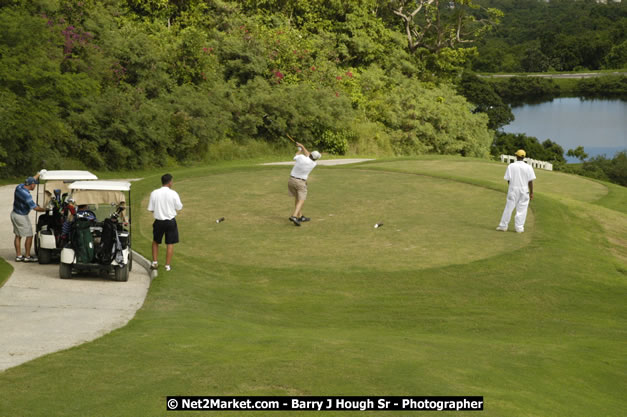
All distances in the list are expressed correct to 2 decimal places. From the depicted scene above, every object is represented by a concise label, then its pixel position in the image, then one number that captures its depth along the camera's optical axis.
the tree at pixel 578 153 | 100.44
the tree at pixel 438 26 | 64.25
